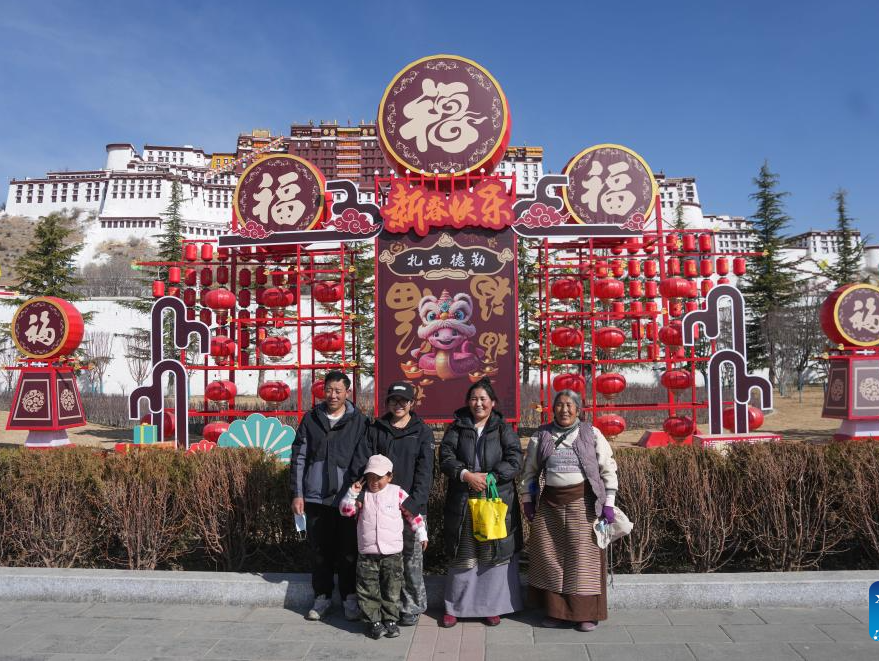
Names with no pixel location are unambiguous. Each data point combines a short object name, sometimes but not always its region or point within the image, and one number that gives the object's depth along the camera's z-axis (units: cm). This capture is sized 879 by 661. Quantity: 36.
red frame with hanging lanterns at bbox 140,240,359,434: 1070
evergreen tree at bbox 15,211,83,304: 2217
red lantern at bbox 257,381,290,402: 1087
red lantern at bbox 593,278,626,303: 1045
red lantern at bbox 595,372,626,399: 1054
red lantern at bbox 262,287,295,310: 1119
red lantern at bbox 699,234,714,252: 1067
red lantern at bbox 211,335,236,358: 1117
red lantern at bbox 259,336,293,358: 1073
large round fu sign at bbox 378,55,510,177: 1005
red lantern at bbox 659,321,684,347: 1069
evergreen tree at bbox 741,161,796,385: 2562
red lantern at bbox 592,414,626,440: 1062
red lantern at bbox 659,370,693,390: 1052
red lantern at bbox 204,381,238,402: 1090
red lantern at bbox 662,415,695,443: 1052
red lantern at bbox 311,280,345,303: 1075
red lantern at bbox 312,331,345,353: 1058
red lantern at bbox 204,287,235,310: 1103
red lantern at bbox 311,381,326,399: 1003
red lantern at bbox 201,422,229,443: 1058
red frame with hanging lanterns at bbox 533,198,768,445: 1058
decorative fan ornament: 912
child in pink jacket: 378
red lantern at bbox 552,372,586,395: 1006
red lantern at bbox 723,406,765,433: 1008
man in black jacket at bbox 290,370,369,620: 410
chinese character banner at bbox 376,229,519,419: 964
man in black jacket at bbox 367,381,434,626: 393
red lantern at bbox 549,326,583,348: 1056
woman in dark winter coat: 388
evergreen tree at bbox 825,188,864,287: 2907
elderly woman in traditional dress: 378
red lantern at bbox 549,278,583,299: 1056
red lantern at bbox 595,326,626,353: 1058
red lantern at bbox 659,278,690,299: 1067
